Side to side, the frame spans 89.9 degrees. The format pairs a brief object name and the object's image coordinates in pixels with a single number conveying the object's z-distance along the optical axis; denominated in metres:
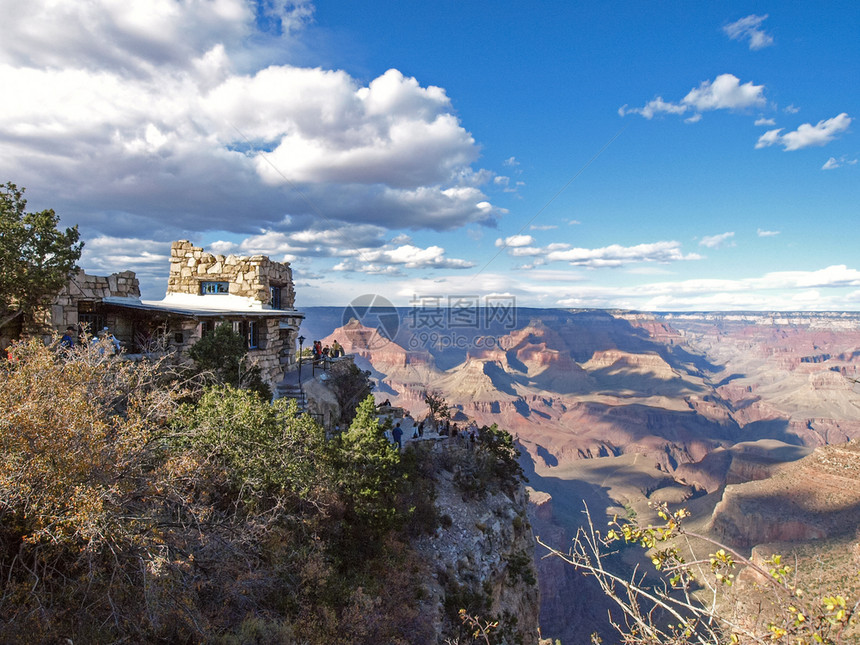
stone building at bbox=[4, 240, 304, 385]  15.17
